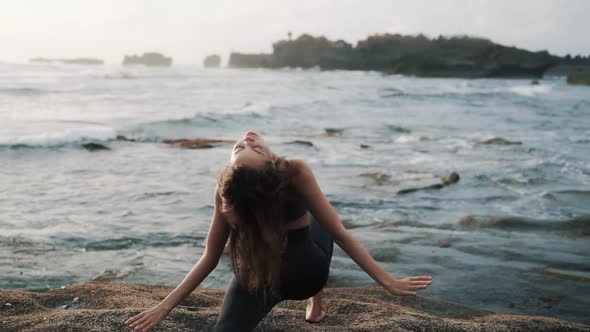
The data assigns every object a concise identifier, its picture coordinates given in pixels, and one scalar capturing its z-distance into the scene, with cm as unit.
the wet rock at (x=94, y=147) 1307
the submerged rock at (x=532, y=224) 648
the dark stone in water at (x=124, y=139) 1501
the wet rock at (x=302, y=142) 1452
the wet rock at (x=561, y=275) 466
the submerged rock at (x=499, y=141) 1488
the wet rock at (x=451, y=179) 946
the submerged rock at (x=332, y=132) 1731
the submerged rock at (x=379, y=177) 976
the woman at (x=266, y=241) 248
